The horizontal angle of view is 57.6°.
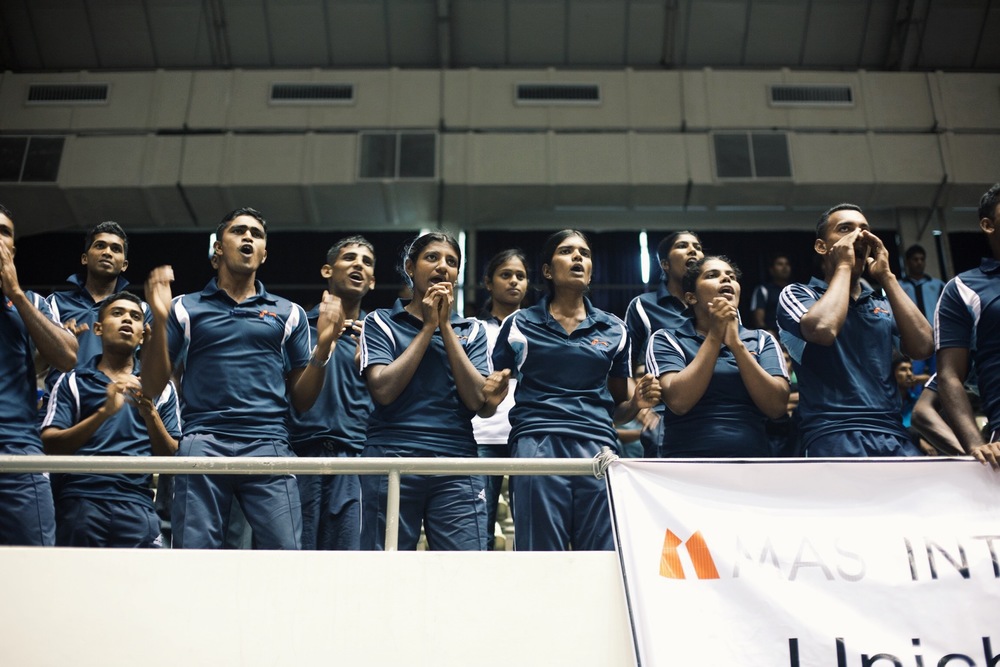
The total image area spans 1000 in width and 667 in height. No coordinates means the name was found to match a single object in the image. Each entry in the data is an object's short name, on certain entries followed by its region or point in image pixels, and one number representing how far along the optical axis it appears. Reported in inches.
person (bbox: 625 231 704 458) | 152.8
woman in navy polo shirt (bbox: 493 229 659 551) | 117.5
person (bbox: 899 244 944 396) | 245.0
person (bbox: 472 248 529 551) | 148.5
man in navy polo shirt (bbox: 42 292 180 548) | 125.6
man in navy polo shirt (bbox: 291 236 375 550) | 127.3
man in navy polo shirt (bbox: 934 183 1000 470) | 118.6
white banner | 98.0
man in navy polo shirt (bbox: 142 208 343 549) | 115.4
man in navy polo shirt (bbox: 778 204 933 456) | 122.5
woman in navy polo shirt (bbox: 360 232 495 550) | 118.1
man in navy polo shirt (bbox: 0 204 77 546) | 113.7
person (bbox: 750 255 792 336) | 290.8
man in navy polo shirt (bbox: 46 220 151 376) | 157.6
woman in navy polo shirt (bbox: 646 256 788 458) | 124.6
